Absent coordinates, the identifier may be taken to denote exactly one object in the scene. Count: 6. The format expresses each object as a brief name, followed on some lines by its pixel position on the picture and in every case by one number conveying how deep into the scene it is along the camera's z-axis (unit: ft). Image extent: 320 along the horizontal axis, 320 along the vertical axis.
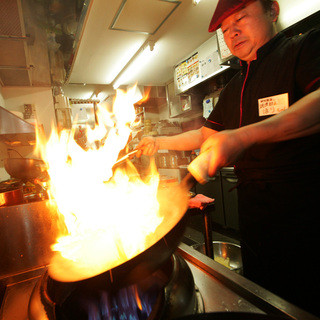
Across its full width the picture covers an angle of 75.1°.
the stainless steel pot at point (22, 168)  6.59
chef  3.40
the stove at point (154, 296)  2.08
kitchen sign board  13.53
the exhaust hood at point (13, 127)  7.78
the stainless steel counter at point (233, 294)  2.11
